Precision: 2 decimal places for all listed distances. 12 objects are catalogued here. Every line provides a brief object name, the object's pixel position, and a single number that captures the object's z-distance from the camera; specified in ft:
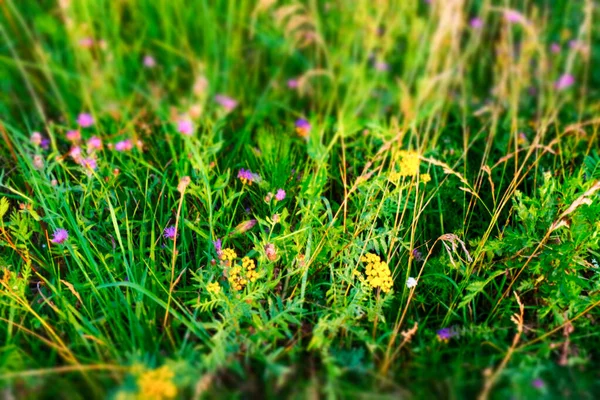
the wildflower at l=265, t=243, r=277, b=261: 4.77
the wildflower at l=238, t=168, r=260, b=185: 5.60
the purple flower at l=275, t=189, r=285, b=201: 5.26
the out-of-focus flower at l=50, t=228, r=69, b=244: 4.97
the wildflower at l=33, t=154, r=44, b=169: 5.46
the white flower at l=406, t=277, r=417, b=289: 4.85
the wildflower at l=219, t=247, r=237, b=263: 4.66
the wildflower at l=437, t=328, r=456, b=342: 4.61
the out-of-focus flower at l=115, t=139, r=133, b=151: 6.17
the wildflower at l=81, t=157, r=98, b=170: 5.39
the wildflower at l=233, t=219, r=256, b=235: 5.19
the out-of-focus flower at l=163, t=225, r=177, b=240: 5.22
